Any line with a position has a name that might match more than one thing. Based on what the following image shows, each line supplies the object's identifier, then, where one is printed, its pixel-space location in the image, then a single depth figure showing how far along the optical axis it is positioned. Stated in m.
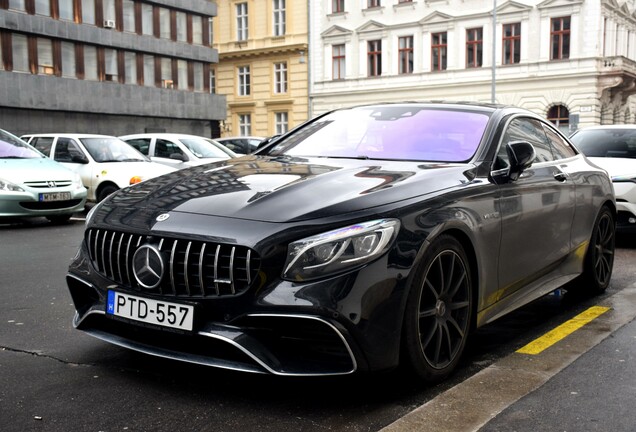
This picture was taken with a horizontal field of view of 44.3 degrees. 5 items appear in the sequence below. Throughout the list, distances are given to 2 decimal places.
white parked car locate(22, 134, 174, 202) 14.03
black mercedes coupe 3.23
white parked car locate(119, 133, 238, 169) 15.84
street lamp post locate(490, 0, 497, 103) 36.52
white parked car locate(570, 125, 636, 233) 8.72
